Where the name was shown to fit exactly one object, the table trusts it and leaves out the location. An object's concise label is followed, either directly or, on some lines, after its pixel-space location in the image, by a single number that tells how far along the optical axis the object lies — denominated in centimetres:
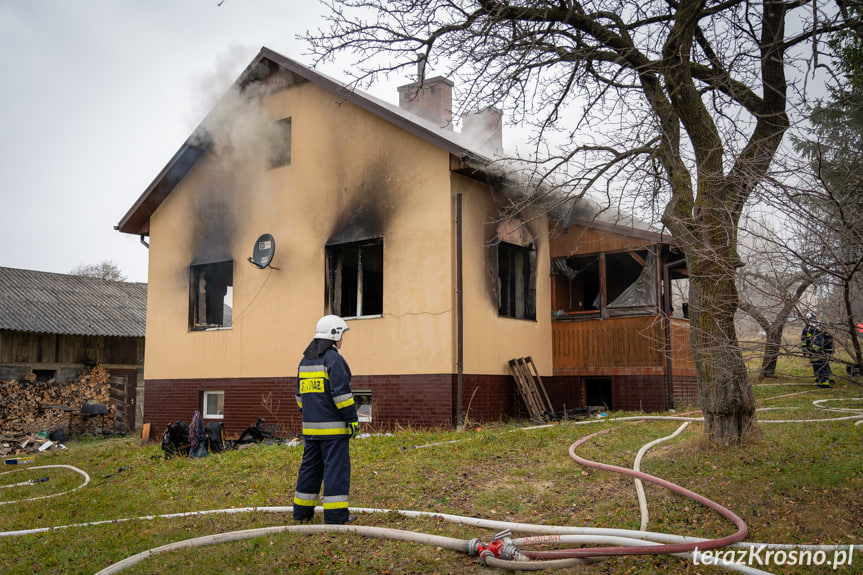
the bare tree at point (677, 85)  759
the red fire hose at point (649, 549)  485
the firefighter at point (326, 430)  627
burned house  1223
